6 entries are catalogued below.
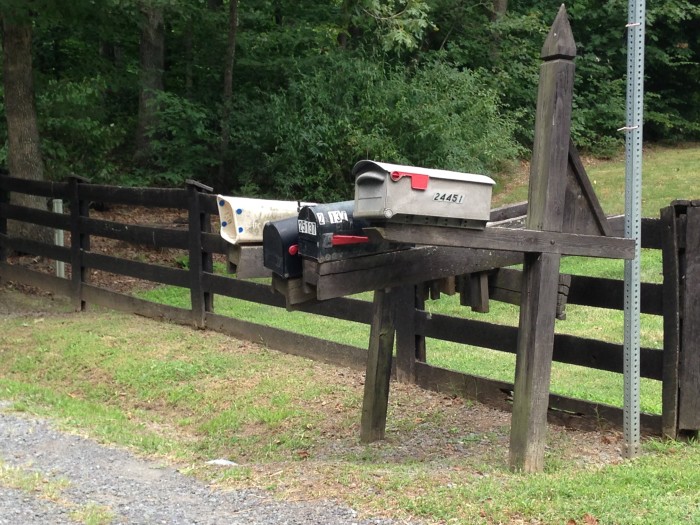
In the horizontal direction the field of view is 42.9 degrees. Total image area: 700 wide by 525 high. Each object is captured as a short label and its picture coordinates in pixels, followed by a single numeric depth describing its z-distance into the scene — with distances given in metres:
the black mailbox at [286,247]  5.20
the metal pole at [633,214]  5.34
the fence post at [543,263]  5.17
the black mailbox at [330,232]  4.92
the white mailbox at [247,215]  5.46
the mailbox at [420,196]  4.37
